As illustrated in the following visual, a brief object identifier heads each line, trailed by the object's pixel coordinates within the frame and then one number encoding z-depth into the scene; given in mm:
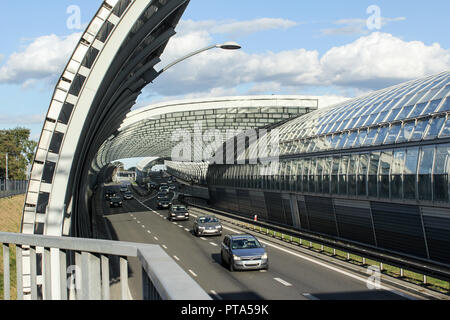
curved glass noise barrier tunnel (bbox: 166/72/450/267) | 25344
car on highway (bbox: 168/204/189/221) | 54750
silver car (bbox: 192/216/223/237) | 40562
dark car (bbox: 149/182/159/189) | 125062
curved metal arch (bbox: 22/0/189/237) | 12789
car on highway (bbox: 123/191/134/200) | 98938
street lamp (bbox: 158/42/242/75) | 16031
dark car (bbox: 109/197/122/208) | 78500
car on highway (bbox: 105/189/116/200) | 96325
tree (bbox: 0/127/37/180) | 77062
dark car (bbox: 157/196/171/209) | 73688
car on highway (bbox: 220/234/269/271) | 25344
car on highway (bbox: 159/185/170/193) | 111862
